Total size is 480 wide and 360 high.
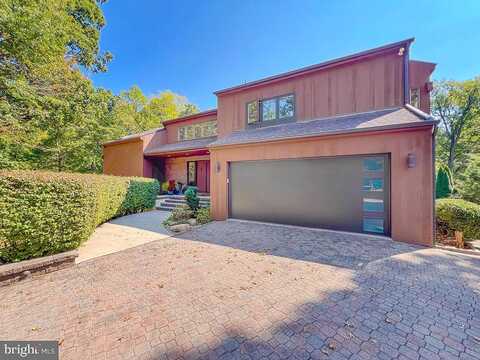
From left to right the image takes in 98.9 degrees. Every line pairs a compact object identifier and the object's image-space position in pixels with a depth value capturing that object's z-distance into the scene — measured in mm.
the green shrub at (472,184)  9812
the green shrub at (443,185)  11328
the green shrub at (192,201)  9648
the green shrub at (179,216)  8672
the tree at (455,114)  21438
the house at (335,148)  5637
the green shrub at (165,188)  16203
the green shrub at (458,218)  5816
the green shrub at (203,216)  8798
